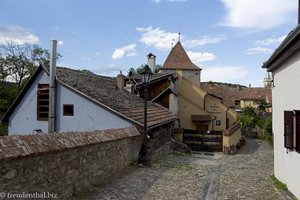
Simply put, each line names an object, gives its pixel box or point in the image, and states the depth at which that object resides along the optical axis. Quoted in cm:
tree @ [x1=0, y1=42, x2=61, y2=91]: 3335
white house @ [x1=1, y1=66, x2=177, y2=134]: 1194
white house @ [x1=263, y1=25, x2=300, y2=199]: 627
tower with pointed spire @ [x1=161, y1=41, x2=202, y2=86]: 3093
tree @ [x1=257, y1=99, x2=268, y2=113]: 4204
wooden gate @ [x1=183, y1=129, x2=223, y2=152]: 1838
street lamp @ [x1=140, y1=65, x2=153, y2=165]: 963
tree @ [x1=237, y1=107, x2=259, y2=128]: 3166
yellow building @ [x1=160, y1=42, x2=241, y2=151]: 2294
